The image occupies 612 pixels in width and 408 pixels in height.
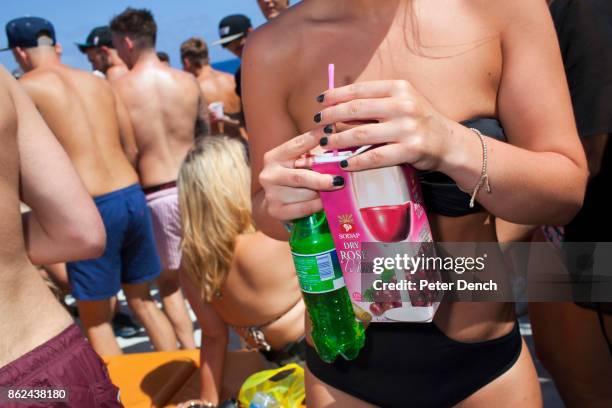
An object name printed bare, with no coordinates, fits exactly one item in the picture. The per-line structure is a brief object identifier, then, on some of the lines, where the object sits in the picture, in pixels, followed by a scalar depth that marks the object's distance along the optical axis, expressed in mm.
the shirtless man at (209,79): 6570
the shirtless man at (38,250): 1395
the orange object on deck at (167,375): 2805
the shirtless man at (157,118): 4637
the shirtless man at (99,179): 3822
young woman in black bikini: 1099
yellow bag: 2281
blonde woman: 2600
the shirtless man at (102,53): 7391
